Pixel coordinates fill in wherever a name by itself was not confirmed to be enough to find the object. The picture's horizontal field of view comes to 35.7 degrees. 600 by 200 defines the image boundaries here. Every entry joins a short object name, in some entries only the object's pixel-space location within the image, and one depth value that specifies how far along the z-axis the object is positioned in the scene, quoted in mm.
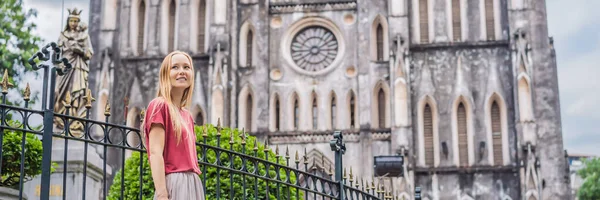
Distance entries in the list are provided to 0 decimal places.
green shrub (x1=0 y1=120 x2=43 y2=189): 9672
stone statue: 12570
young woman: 5461
